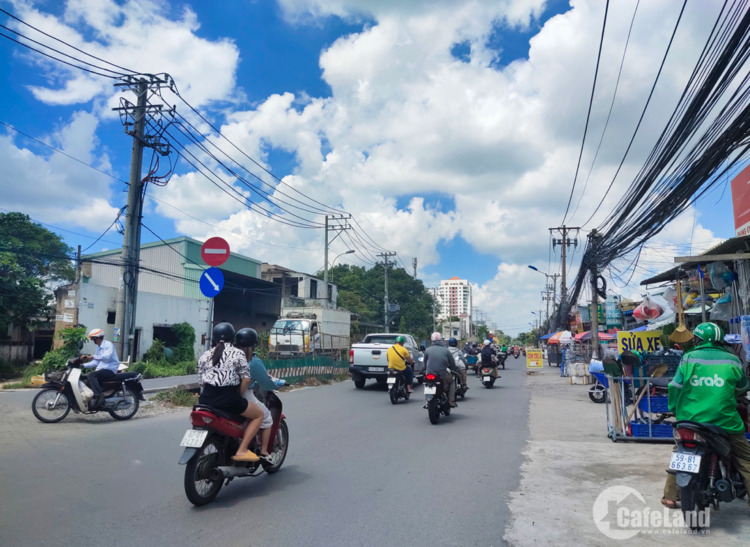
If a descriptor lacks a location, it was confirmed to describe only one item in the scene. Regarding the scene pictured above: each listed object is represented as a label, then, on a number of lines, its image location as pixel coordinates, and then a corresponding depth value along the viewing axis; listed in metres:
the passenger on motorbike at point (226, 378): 5.00
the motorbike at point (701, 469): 4.39
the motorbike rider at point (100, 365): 9.46
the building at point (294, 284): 46.22
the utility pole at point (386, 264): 51.38
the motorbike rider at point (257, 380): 5.48
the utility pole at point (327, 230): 39.09
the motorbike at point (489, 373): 18.39
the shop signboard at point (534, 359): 31.25
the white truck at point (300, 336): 26.27
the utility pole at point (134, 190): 18.62
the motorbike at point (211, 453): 4.75
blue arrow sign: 9.75
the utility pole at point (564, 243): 40.52
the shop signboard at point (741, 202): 10.21
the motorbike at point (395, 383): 13.24
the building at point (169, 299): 21.24
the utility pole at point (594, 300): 18.79
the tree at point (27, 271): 21.69
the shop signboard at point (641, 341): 11.55
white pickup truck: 16.78
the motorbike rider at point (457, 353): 15.27
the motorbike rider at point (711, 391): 4.48
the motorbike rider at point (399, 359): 13.27
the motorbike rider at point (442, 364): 10.42
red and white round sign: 9.75
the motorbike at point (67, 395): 9.29
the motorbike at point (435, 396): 10.02
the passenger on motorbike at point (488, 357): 18.48
